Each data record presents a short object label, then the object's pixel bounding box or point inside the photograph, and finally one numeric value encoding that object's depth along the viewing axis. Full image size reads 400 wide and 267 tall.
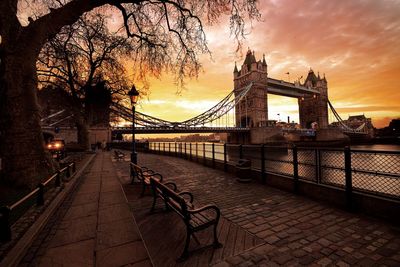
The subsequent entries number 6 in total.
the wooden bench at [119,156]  15.45
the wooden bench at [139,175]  5.52
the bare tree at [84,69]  12.10
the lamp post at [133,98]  8.43
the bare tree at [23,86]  5.49
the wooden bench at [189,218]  2.89
